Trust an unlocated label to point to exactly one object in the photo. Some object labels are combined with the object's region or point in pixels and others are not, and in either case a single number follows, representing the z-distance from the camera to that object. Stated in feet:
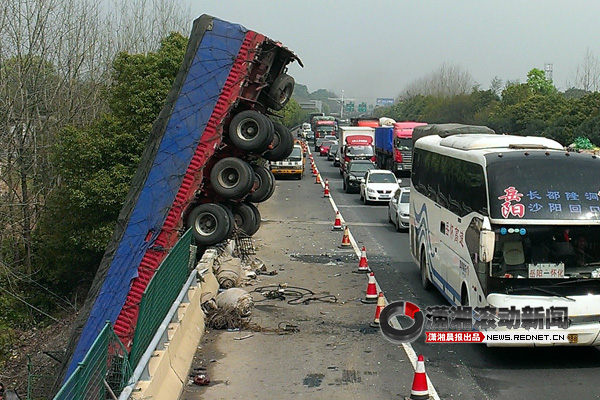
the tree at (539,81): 265.34
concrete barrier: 24.18
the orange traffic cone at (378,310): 40.19
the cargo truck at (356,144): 145.89
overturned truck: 49.19
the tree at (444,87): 330.38
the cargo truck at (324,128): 285.02
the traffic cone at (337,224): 80.79
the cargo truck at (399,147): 146.30
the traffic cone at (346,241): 69.26
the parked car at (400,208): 79.61
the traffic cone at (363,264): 56.34
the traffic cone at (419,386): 27.37
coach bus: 31.14
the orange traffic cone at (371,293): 46.18
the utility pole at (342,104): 618.03
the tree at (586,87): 225.15
